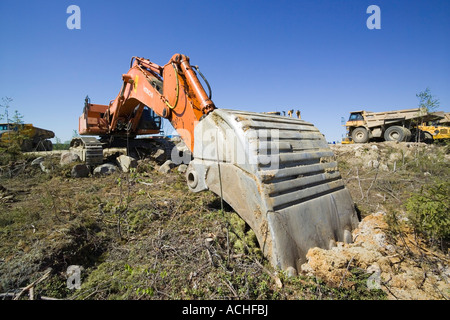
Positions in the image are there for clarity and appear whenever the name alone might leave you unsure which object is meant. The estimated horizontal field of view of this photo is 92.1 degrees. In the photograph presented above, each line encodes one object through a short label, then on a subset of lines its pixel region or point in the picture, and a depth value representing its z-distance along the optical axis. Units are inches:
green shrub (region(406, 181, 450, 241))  99.7
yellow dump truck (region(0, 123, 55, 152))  314.3
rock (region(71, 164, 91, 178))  230.2
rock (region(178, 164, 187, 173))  233.5
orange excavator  85.7
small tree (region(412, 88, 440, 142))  396.2
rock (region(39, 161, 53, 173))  245.1
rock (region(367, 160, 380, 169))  315.6
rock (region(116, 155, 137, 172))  251.1
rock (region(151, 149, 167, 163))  283.3
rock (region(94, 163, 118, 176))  239.3
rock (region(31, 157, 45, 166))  264.0
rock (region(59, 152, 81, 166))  255.0
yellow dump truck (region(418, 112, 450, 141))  506.9
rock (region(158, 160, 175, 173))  241.0
